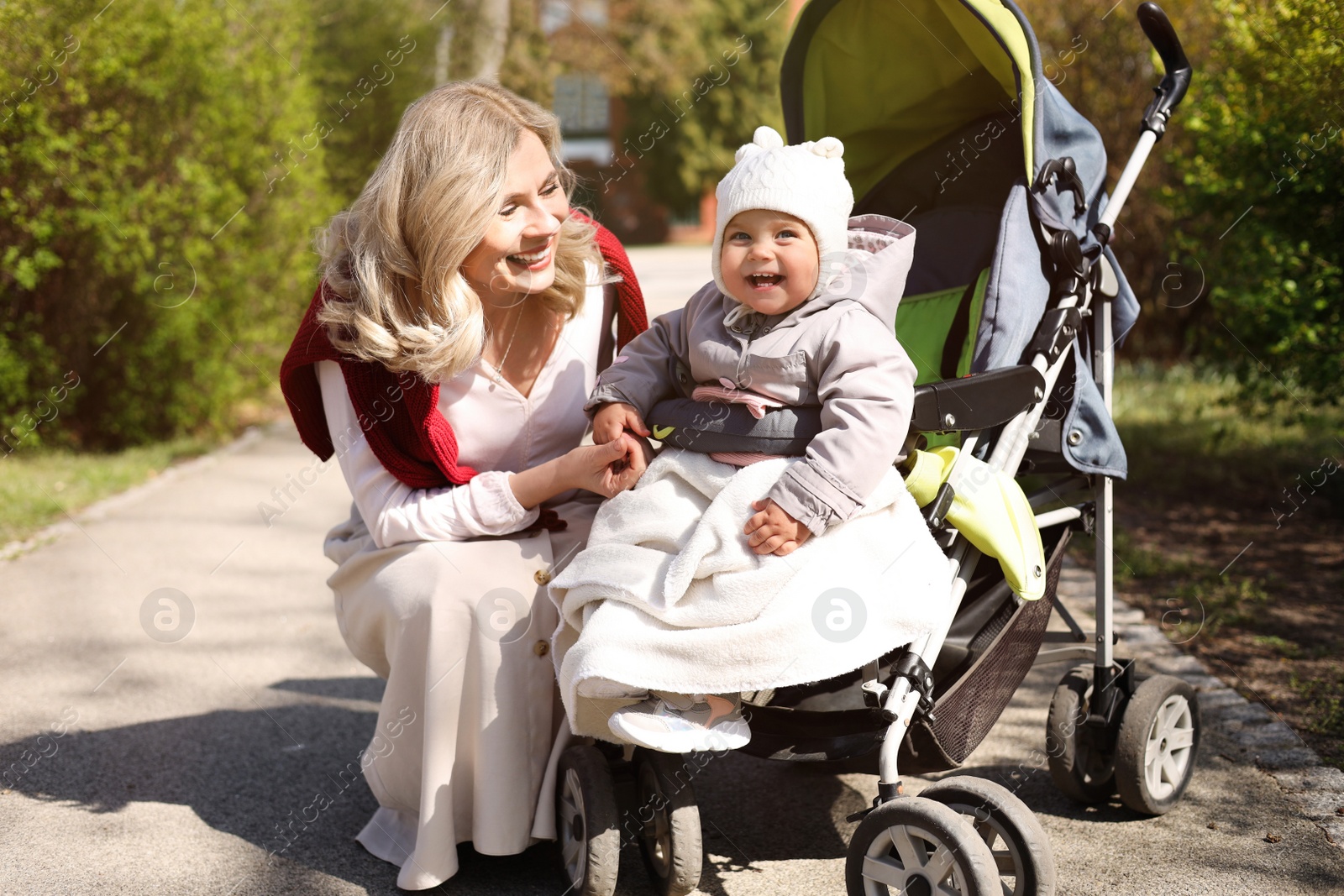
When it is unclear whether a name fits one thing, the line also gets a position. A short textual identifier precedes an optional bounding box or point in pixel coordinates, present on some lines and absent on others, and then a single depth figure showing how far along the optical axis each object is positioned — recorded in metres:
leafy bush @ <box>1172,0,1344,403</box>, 4.55
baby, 2.16
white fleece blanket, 2.13
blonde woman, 2.59
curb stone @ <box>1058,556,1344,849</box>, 3.00
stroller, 2.28
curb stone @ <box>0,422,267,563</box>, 5.57
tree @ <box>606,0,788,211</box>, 32.53
